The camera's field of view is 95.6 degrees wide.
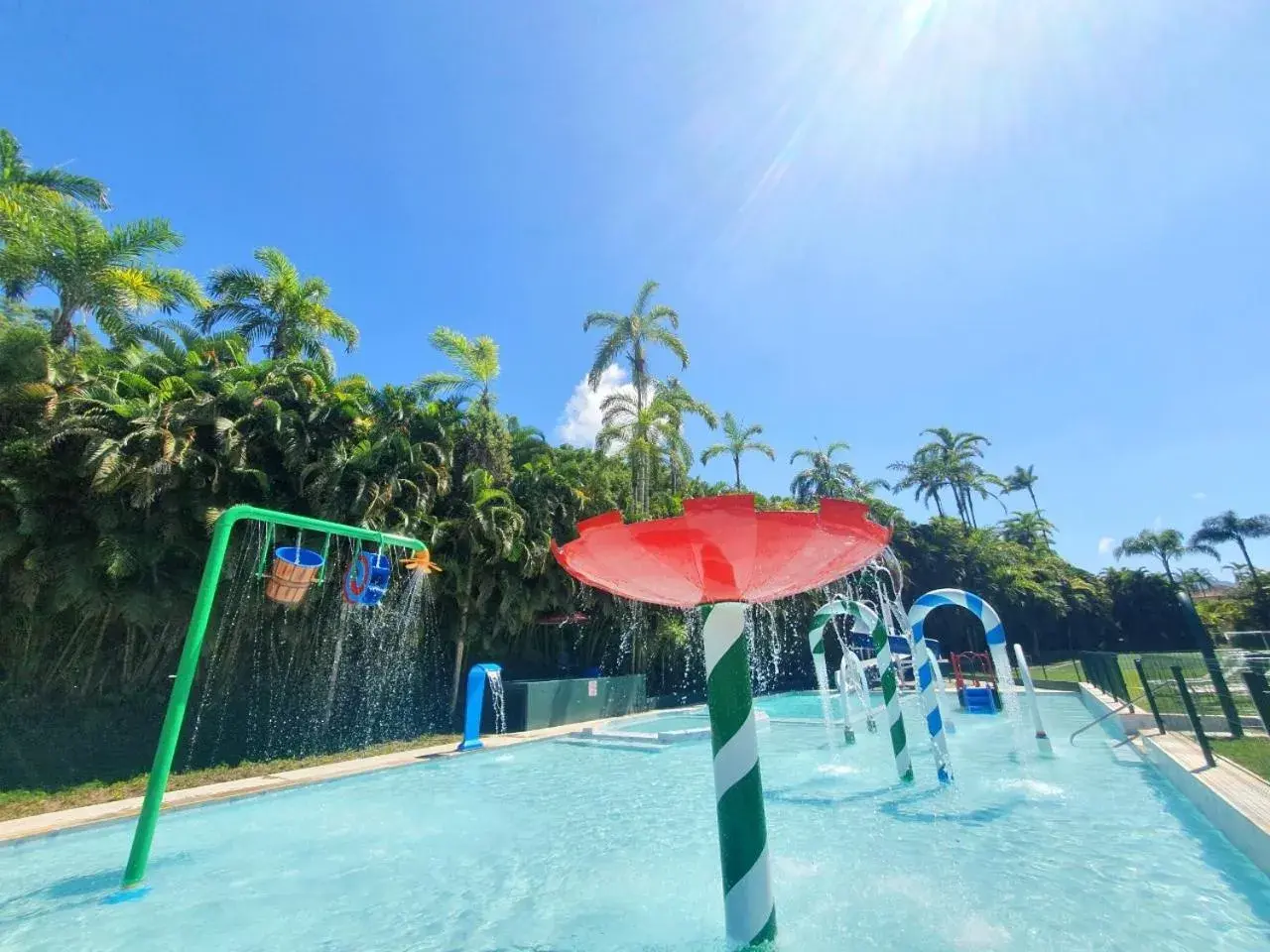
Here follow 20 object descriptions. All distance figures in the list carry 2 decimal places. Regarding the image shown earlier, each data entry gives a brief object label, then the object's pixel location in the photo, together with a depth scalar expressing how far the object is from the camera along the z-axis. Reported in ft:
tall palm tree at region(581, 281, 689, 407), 81.64
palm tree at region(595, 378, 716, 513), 71.31
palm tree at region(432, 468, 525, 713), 52.39
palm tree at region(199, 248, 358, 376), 57.21
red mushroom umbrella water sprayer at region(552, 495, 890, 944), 10.66
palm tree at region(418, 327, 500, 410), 63.31
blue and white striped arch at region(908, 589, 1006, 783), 26.27
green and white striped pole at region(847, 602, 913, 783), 26.68
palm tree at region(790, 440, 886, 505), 127.34
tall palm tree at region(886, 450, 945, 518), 165.58
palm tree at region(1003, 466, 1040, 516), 218.18
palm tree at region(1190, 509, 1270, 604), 190.70
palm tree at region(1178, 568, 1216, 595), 204.44
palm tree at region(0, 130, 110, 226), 38.51
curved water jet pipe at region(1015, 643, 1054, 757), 33.55
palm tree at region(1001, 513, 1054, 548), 169.48
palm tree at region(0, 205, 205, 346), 39.27
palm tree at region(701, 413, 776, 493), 99.35
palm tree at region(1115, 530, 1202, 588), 197.26
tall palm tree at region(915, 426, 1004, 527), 161.99
